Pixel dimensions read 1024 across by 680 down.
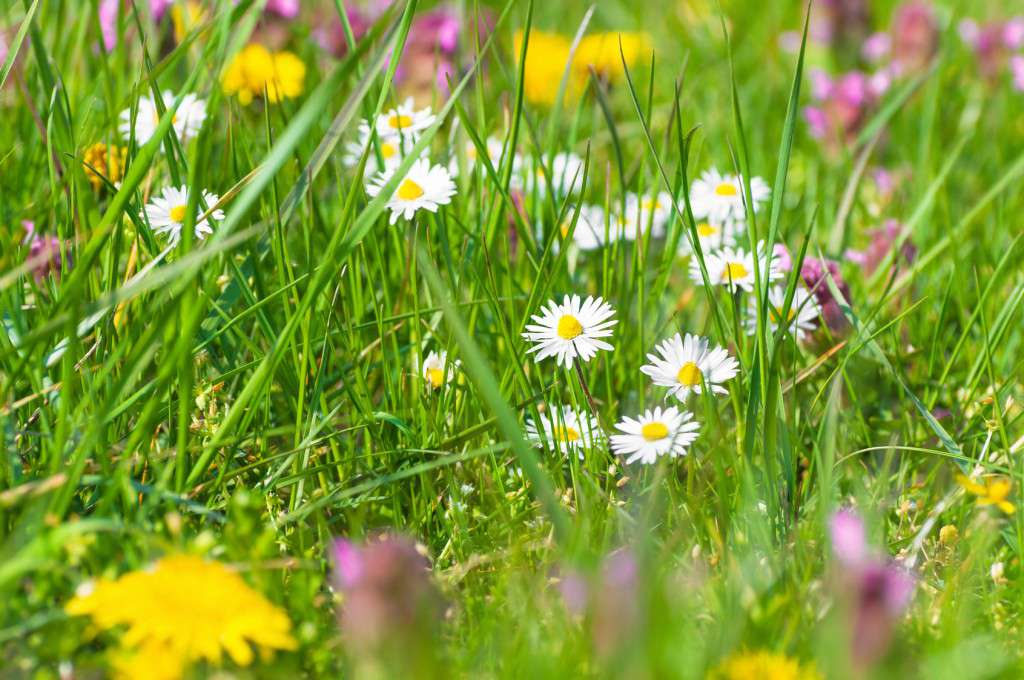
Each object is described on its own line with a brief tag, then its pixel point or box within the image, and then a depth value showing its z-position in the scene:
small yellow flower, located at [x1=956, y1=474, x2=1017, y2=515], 1.03
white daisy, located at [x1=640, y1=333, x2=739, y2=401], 1.07
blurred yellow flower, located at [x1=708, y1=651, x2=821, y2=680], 0.99
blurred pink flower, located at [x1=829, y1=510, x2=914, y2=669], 0.98
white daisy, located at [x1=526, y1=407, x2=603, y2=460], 1.06
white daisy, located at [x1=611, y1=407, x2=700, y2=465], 1.06
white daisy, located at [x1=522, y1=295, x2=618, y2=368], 1.07
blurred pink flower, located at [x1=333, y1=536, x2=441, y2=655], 0.98
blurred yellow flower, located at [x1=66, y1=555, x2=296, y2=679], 0.99
